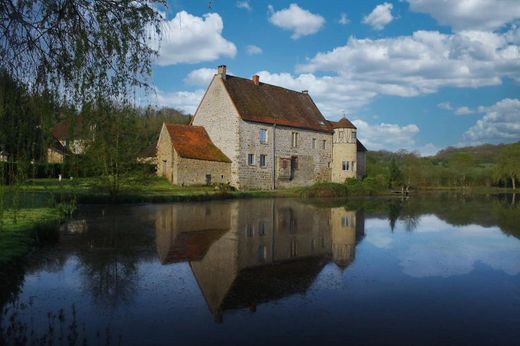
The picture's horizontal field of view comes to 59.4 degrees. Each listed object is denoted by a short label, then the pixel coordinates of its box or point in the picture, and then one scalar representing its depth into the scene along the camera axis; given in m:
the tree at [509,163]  55.48
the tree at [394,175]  45.74
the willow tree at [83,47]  6.84
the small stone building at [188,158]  32.72
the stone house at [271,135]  35.84
